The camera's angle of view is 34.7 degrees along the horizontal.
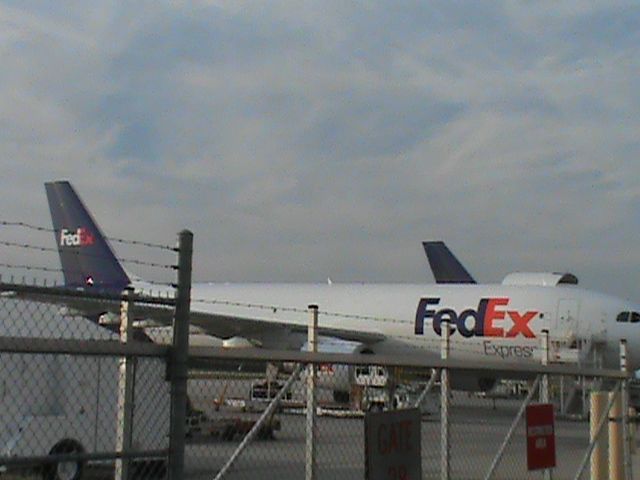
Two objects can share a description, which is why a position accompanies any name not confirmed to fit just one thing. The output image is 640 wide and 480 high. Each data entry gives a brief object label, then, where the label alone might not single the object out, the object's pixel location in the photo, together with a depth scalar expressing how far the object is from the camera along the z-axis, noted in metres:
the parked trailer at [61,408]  6.43
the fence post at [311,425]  6.70
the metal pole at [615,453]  9.84
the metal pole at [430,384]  7.37
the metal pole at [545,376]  9.98
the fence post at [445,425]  7.64
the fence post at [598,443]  9.91
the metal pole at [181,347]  4.92
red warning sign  7.81
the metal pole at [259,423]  6.02
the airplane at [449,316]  27.56
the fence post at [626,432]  9.91
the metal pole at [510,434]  8.05
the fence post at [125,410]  4.99
